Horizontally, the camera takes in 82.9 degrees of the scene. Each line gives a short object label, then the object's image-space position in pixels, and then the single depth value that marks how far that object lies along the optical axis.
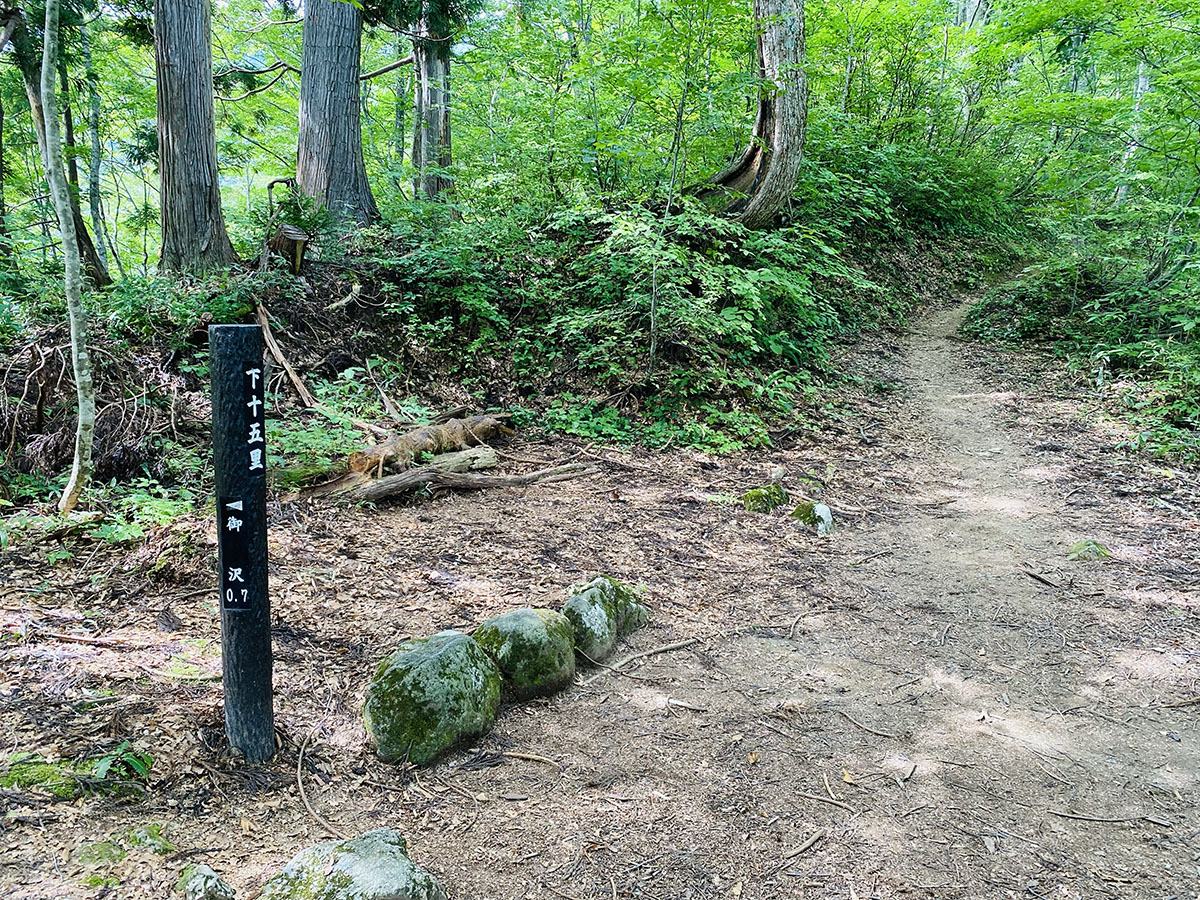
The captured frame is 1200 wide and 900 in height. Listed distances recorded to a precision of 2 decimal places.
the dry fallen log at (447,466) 5.25
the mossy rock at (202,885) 1.90
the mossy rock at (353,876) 1.94
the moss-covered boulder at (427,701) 2.78
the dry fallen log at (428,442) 5.52
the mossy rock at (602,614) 3.64
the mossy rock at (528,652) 3.24
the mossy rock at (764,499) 5.86
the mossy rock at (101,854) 1.96
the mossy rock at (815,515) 5.63
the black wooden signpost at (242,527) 2.41
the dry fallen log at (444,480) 5.29
